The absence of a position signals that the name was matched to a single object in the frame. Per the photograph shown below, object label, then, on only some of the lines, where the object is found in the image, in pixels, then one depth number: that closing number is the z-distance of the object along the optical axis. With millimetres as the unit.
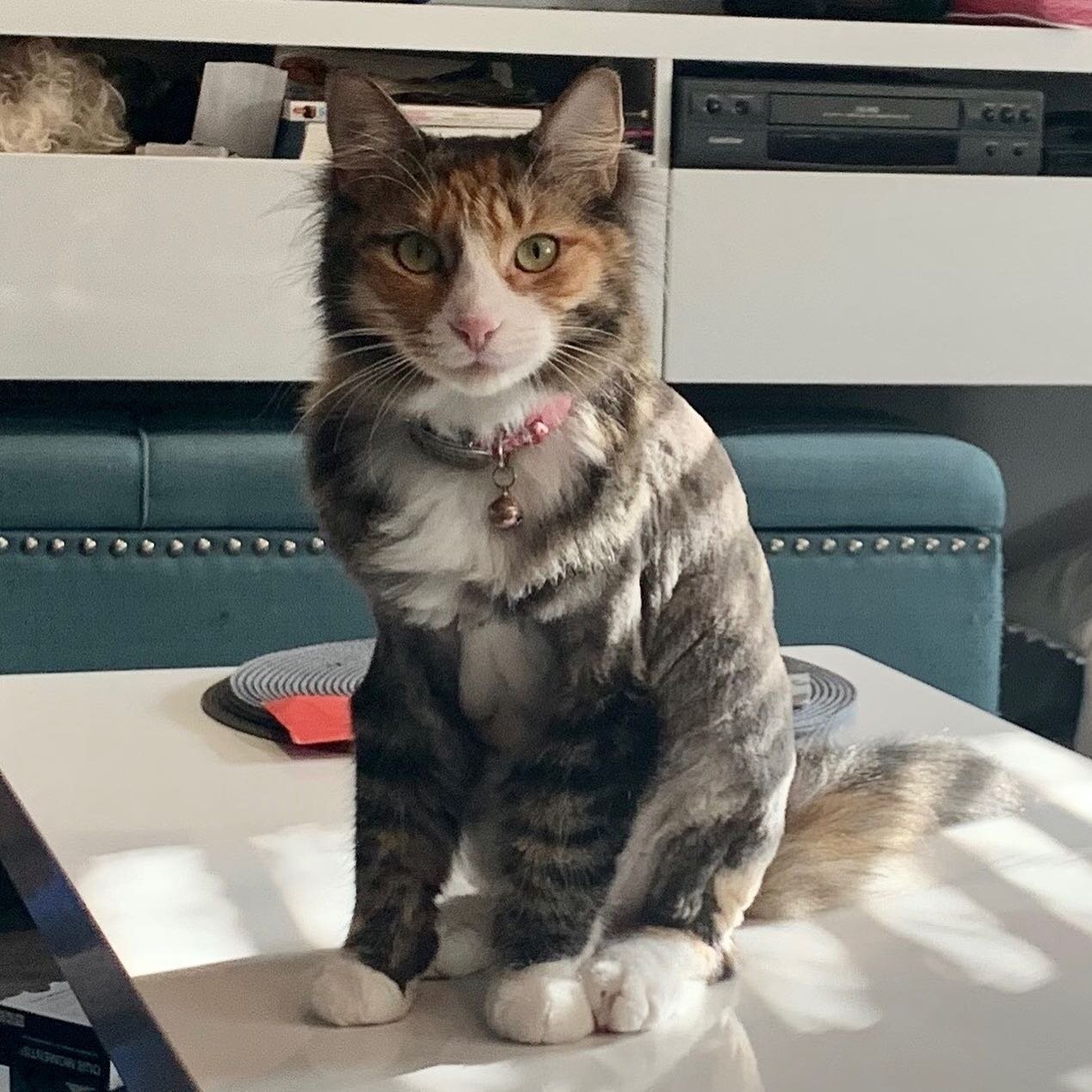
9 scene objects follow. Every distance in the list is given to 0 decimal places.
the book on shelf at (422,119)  2316
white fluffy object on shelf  2275
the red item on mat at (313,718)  1261
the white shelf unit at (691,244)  2287
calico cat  786
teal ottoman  2125
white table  782
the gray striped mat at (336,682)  1314
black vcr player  2436
